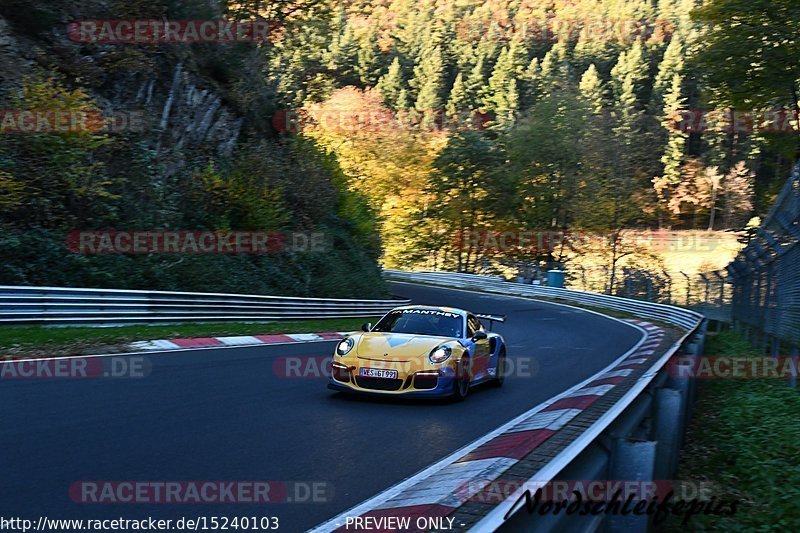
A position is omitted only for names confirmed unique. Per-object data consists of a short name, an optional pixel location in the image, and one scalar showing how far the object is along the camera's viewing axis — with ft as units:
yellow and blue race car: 32.37
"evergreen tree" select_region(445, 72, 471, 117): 372.58
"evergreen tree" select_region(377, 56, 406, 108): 387.75
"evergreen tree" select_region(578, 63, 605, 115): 314.94
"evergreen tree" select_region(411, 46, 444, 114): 374.84
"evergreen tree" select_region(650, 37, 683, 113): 330.75
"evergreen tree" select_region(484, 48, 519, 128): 348.38
